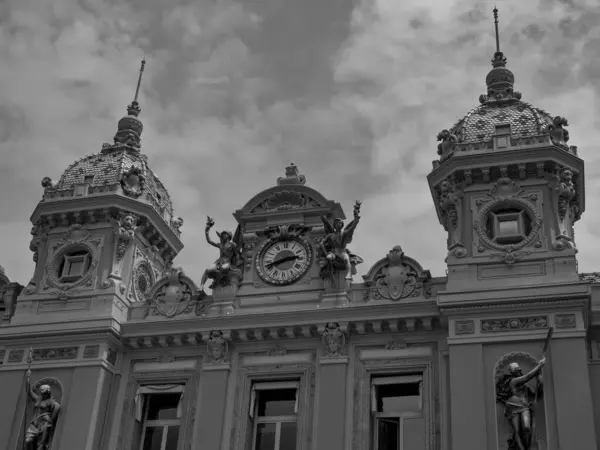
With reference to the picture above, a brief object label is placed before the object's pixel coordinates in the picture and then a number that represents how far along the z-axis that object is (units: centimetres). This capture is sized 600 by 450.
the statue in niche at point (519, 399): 2261
